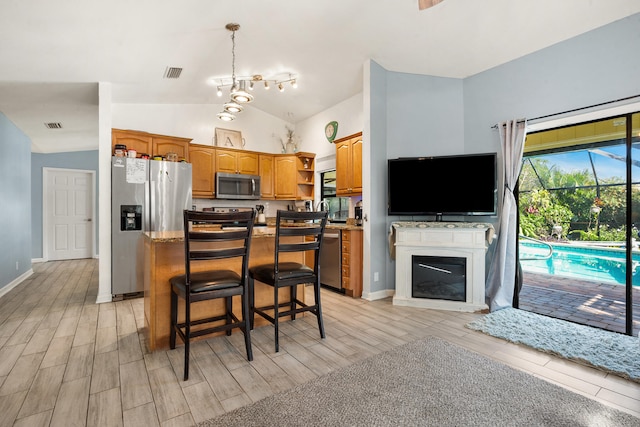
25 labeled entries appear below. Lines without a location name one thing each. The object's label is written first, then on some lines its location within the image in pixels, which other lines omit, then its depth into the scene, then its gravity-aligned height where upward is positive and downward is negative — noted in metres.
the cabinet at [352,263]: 4.17 -0.70
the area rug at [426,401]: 1.67 -1.12
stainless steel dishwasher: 4.34 -0.71
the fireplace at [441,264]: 3.51 -0.63
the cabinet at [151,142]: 4.47 +1.03
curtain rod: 2.75 +0.98
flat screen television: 3.67 +0.31
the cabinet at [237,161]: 5.55 +0.90
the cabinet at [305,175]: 6.06 +0.71
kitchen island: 2.49 -0.58
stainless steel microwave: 5.48 +0.45
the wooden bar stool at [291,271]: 2.52 -0.51
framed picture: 5.77 +1.36
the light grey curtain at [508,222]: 3.50 -0.14
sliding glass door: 2.89 -0.14
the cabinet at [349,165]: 4.62 +0.70
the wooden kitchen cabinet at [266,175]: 5.97 +0.68
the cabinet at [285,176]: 6.04 +0.67
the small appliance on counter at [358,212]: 4.65 -0.02
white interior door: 7.14 -0.06
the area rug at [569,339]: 2.31 -1.12
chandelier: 3.36 +1.99
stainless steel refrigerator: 4.06 +0.03
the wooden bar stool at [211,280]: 2.11 -0.51
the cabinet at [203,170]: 5.28 +0.71
